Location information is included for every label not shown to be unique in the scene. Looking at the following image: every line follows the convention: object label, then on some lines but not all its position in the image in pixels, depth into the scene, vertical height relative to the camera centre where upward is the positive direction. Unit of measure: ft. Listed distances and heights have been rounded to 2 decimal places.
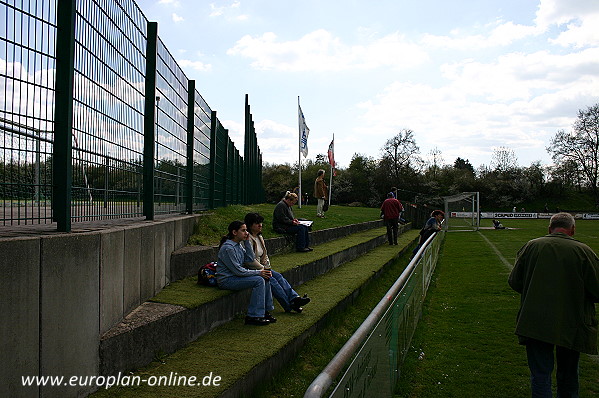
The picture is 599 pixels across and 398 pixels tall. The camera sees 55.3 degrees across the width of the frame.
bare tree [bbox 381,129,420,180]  249.14 +21.17
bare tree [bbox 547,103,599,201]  235.40 +23.66
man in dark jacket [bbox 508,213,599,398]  14.97 -2.82
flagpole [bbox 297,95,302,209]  76.07 +8.67
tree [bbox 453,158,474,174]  437.09 +30.24
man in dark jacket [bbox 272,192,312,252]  38.42 -1.45
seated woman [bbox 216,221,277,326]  21.49 -2.93
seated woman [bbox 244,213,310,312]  23.72 -2.70
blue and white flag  77.05 +9.16
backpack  21.84 -2.86
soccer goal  118.73 -2.85
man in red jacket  55.93 -0.87
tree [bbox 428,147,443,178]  282.44 +17.18
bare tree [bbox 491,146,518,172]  282.48 +18.24
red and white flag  92.60 +7.84
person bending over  46.88 -1.94
